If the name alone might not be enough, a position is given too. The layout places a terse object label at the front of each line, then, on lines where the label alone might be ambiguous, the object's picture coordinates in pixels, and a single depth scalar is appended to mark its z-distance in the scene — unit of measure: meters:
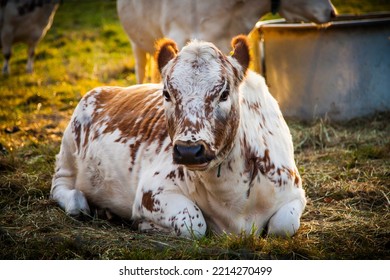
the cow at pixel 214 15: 14.02
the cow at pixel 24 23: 23.37
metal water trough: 14.89
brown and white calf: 7.48
